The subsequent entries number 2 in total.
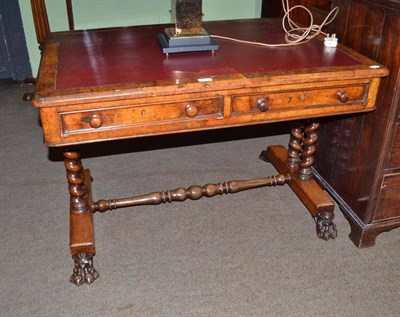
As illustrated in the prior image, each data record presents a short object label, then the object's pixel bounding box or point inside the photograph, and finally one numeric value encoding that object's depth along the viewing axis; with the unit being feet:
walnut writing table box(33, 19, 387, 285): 5.12
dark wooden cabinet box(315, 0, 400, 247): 5.96
